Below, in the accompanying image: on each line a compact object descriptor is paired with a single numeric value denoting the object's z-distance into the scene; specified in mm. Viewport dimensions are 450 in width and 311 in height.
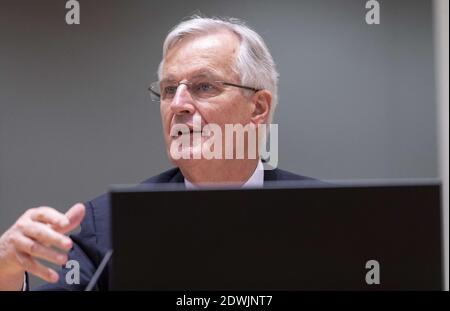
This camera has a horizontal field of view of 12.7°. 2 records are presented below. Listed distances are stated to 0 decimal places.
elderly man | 2752
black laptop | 2025
